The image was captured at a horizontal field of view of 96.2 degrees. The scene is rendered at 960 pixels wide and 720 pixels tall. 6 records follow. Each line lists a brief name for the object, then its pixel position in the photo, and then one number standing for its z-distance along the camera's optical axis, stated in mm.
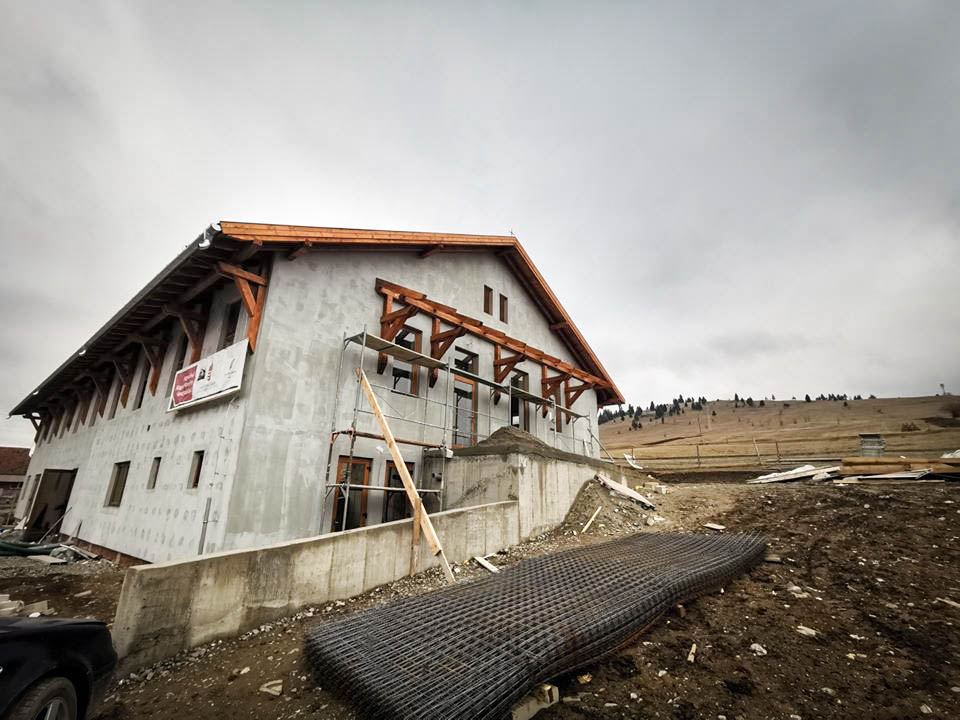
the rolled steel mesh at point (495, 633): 3637
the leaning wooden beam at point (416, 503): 7647
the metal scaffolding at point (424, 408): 10320
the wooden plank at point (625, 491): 12844
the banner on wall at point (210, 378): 9422
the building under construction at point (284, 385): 9359
